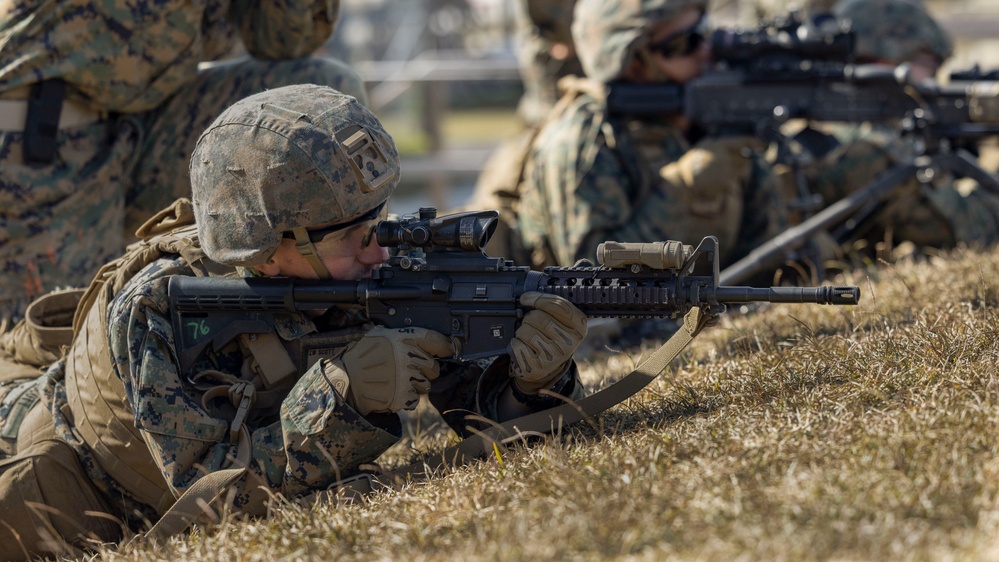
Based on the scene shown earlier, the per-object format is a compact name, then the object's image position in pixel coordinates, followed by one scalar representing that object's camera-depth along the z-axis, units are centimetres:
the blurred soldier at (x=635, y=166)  1269
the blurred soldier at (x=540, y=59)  1477
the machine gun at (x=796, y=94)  1329
